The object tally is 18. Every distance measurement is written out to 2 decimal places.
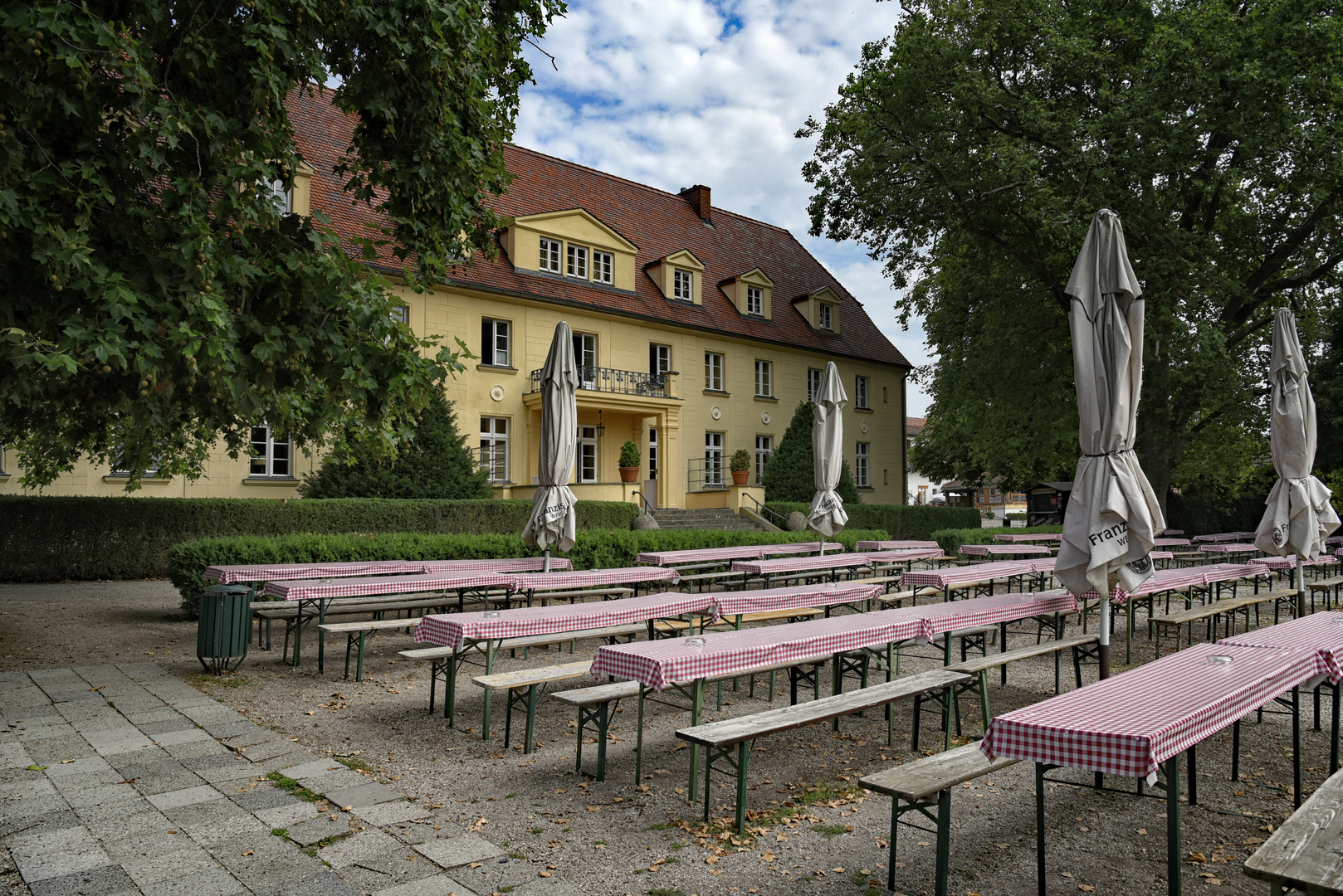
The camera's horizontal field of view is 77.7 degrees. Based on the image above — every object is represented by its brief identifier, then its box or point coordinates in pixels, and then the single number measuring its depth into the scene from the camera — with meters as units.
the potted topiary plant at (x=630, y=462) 25.25
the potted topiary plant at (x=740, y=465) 28.42
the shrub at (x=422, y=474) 19.06
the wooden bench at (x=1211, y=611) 8.54
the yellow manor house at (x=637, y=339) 23.41
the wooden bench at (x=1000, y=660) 6.14
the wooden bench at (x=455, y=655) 6.74
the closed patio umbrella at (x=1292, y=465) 10.23
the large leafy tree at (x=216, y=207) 5.43
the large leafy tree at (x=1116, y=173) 18.33
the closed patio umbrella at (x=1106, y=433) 6.29
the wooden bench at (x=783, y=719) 4.52
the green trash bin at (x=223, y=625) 8.16
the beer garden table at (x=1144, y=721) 3.48
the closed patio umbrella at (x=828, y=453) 14.59
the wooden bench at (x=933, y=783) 3.71
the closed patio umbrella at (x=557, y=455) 10.65
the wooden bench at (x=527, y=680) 5.96
